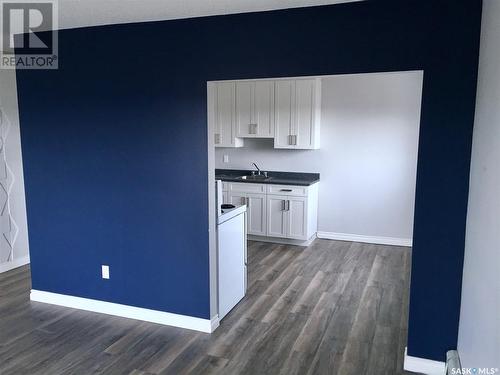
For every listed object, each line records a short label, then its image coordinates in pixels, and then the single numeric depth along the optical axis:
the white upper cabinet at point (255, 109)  5.47
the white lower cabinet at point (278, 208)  5.29
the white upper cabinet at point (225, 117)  5.70
